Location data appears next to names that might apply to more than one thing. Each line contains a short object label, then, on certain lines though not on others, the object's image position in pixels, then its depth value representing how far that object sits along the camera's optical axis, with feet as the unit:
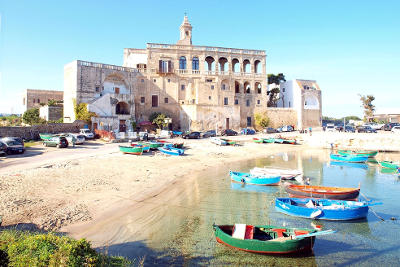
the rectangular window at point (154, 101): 172.24
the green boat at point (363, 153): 114.73
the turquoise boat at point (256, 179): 71.97
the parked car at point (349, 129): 172.14
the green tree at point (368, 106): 220.43
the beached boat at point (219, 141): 132.77
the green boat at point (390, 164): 92.40
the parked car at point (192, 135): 145.69
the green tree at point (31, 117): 149.44
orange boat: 58.59
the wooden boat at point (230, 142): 136.42
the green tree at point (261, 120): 186.19
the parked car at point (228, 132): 163.43
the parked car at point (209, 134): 153.24
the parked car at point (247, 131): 171.65
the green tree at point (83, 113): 136.67
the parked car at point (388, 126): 177.06
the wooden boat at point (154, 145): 111.96
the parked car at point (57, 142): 101.75
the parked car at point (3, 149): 83.76
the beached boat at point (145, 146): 106.16
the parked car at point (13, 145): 85.97
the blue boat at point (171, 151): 104.78
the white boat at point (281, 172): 78.48
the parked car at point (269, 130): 179.24
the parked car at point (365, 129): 166.40
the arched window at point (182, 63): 179.14
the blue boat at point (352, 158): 110.83
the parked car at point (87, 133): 125.09
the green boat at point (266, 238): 36.47
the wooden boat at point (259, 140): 149.79
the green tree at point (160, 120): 159.53
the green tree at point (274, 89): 220.23
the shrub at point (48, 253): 21.70
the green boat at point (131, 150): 99.60
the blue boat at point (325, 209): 48.62
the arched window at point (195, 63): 181.39
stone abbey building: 147.95
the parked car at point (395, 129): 158.69
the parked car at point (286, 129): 185.10
